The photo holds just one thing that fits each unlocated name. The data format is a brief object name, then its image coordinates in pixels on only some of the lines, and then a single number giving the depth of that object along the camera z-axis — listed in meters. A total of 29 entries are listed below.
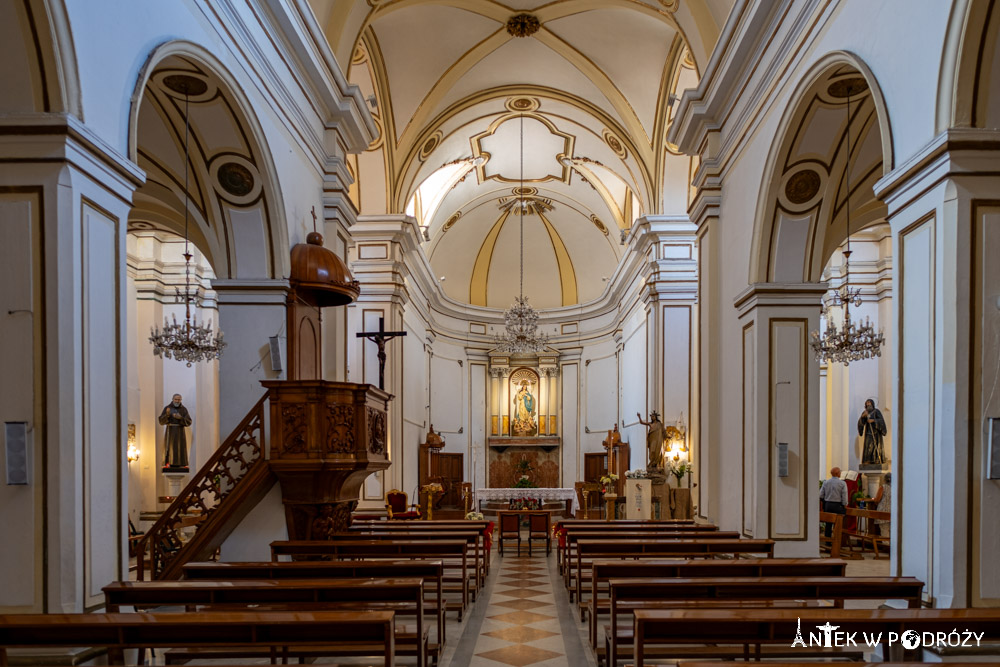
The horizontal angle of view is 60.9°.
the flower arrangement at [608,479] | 17.57
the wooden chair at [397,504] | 14.70
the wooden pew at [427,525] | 9.85
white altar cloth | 20.60
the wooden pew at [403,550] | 7.43
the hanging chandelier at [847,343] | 7.59
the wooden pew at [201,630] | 3.89
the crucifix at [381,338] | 12.05
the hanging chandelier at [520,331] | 19.56
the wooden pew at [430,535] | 8.51
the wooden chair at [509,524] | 14.31
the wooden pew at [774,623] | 3.94
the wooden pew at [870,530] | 11.45
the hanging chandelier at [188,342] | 7.45
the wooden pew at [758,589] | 4.89
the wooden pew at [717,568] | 5.68
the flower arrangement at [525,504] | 16.70
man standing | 13.31
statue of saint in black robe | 14.81
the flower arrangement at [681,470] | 14.26
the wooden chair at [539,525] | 14.20
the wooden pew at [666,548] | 7.25
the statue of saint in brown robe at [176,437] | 15.12
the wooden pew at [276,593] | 4.69
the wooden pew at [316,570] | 5.62
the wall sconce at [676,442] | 14.87
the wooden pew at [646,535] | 8.27
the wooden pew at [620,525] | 9.45
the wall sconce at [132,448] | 14.59
